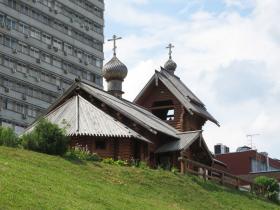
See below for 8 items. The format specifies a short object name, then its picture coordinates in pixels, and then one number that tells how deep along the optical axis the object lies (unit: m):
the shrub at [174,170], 42.56
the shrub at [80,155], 38.25
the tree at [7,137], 37.78
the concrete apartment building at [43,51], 88.19
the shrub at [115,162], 41.41
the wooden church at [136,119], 44.88
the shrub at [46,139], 38.19
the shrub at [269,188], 48.88
